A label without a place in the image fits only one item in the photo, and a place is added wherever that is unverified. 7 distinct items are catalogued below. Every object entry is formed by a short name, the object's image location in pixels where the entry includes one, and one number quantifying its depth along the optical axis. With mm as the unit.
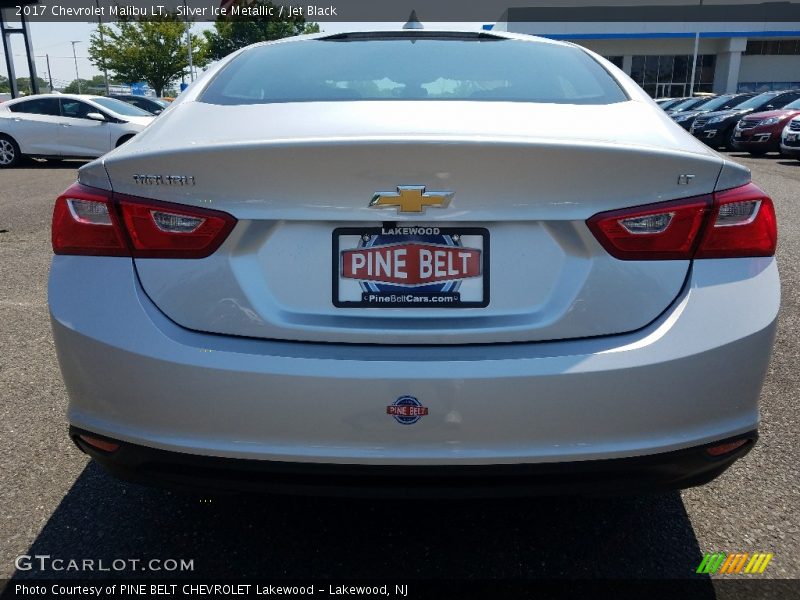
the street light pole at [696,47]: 48544
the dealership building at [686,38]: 51125
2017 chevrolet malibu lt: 1604
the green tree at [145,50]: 44281
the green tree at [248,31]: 64562
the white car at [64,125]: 13492
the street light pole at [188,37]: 43666
